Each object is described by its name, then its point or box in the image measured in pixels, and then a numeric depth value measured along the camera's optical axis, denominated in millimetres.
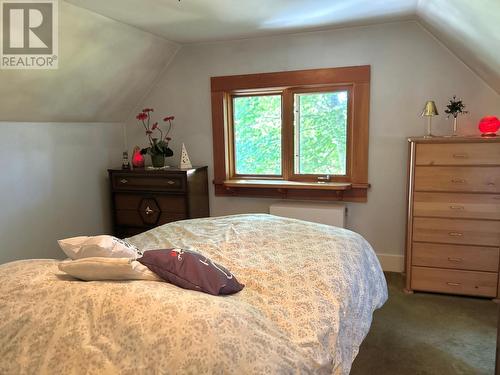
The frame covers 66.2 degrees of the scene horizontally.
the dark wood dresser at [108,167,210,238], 3445
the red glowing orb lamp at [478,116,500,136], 2781
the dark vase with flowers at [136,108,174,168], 3650
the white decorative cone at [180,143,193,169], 3656
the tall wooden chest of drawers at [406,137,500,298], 2676
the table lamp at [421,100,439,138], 2969
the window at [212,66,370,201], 3355
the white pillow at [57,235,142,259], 1399
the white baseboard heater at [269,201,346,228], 3326
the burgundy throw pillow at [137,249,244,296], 1341
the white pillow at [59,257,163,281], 1287
